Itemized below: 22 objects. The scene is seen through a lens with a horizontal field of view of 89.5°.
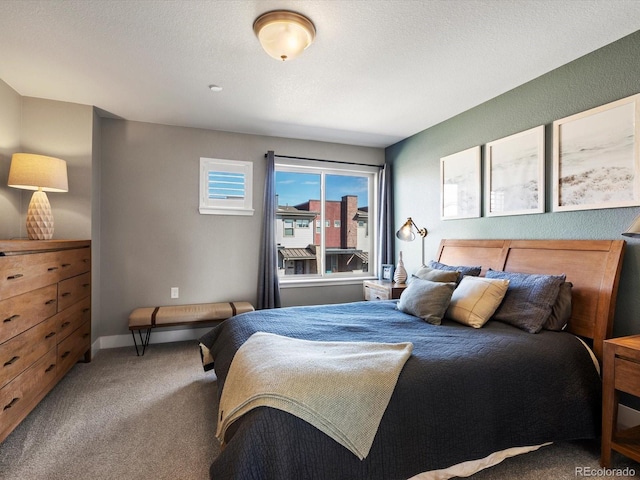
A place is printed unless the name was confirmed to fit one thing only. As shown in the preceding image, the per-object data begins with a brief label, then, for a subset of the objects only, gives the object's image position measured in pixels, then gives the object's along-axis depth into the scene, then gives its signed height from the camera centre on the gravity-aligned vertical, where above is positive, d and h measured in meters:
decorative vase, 3.80 -0.40
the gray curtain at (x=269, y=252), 3.86 -0.15
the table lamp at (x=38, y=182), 2.56 +0.46
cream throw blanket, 1.28 -0.63
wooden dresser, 1.80 -0.55
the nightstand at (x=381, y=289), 3.53 -0.57
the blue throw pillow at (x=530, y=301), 2.10 -0.41
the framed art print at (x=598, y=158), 2.03 +0.57
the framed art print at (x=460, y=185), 3.15 +0.58
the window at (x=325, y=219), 4.27 +0.29
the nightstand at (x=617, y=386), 1.62 -0.75
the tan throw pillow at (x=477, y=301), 2.24 -0.43
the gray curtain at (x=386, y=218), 4.44 +0.30
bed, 1.23 -0.72
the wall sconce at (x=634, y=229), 1.67 +0.06
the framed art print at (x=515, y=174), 2.58 +0.57
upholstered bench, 3.21 -0.78
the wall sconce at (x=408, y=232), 3.72 +0.10
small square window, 3.81 +0.63
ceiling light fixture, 1.86 +1.24
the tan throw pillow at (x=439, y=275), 2.69 -0.30
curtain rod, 4.10 +1.06
